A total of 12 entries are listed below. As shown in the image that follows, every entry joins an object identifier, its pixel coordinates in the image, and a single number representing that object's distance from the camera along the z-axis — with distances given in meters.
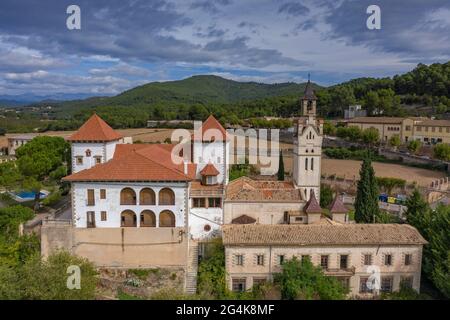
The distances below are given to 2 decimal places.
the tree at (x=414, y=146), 73.88
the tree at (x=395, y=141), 78.81
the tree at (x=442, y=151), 66.69
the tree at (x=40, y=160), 43.77
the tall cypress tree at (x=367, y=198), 36.84
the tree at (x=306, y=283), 23.88
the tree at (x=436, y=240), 25.50
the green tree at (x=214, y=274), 25.93
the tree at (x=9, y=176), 42.69
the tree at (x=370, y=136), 80.69
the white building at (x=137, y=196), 28.53
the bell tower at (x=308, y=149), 37.91
